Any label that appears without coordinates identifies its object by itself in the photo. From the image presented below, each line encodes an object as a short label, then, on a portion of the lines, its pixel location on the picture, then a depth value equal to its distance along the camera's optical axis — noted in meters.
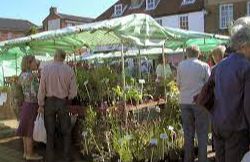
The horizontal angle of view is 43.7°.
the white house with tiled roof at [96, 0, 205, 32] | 24.66
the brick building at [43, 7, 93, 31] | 40.64
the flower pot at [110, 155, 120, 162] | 4.74
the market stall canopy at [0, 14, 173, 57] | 4.90
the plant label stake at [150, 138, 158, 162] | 4.51
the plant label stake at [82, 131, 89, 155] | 5.09
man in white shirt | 4.42
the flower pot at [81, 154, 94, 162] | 5.06
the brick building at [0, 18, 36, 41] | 52.67
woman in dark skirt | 5.17
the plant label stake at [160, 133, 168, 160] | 4.62
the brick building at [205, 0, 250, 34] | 23.42
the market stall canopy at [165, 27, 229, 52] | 5.93
